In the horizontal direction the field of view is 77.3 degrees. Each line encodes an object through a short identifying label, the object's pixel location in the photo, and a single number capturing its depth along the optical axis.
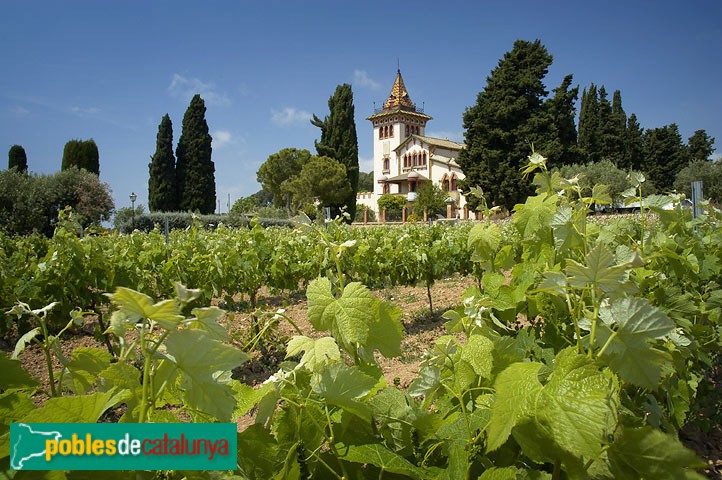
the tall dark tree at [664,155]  42.81
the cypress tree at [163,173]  35.03
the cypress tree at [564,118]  30.19
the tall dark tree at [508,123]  30.05
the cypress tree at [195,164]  35.31
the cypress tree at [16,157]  32.41
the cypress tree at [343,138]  42.12
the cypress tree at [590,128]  38.40
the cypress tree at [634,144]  41.12
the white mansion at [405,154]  48.91
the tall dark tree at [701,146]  45.06
